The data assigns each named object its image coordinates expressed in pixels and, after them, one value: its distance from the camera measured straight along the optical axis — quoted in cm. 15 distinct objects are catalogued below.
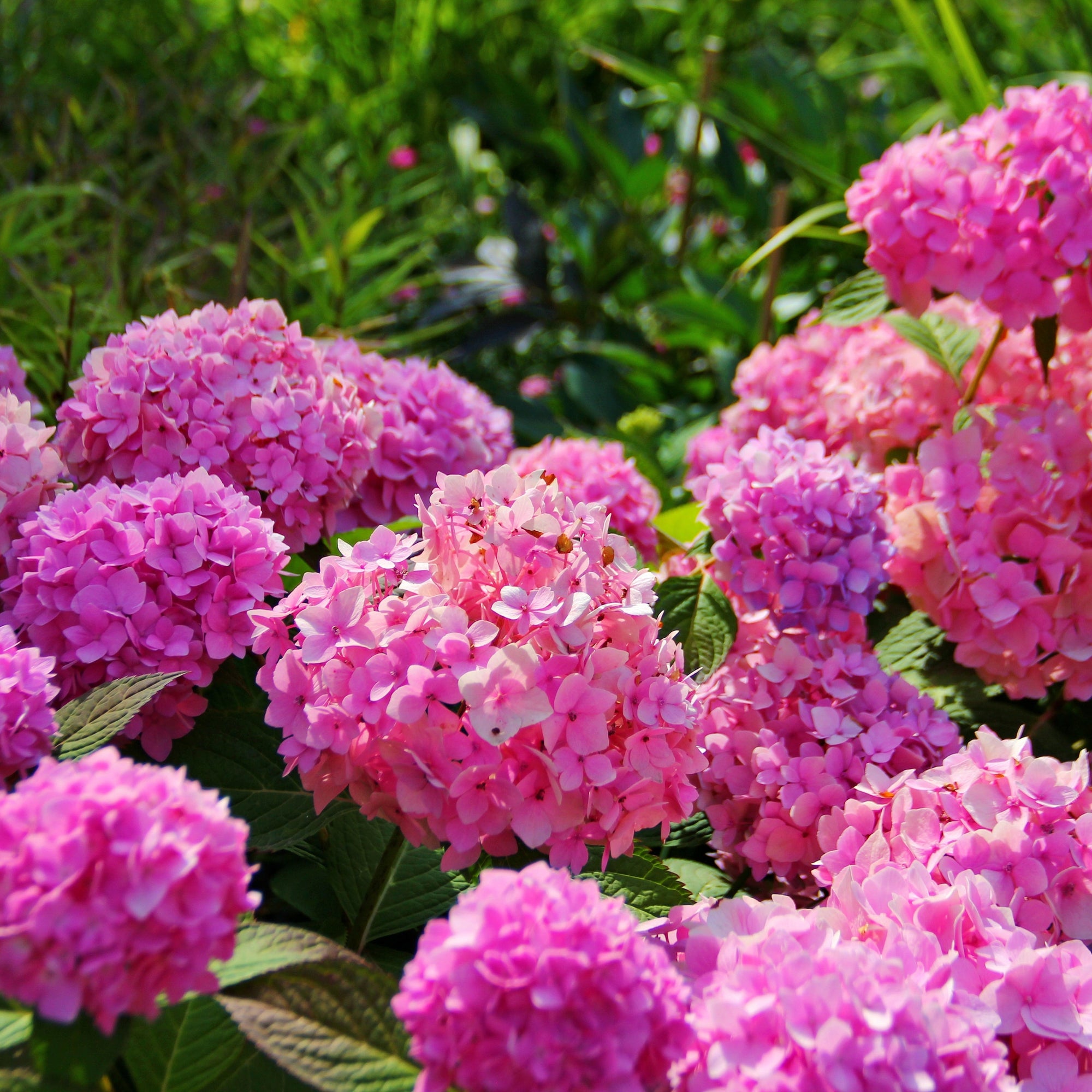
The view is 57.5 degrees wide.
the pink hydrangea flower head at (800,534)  92
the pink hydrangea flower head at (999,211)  97
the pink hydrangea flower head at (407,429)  104
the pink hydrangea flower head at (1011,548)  96
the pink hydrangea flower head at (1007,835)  68
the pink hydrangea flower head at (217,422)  89
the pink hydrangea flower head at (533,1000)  48
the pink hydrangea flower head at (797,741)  81
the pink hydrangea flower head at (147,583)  74
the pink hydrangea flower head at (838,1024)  49
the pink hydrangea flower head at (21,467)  82
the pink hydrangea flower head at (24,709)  63
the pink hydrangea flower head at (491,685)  61
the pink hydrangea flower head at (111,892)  46
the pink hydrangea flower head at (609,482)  115
